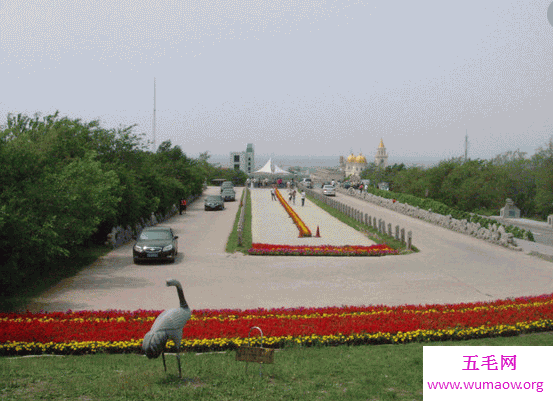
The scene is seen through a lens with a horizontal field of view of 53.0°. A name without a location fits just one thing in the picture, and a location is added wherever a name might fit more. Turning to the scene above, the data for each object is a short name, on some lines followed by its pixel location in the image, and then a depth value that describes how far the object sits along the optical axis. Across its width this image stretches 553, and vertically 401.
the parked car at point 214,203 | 46.91
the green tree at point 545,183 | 52.44
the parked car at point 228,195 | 56.59
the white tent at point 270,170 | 115.44
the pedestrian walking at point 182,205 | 43.44
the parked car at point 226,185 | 67.56
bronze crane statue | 6.86
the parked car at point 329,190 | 65.88
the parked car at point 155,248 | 20.86
